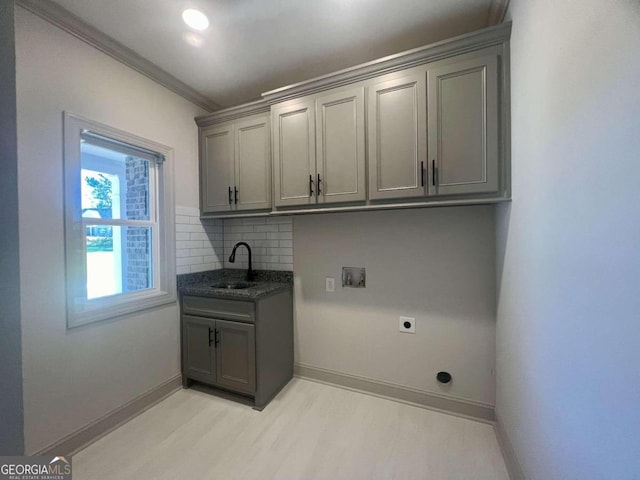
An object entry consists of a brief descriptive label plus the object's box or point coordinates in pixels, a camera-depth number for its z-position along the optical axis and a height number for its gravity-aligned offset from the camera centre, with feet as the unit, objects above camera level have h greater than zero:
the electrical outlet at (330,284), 7.64 -1.42
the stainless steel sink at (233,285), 8.19 -1.54
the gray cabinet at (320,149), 5.97 +2.25
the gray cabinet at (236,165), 7.28 +2.24
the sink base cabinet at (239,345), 6.53 -2.97
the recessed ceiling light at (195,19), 5.03 +4.56
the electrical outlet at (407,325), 6.70 -2.37
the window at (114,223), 5.26 +0.43
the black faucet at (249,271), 8.14 -1.09
